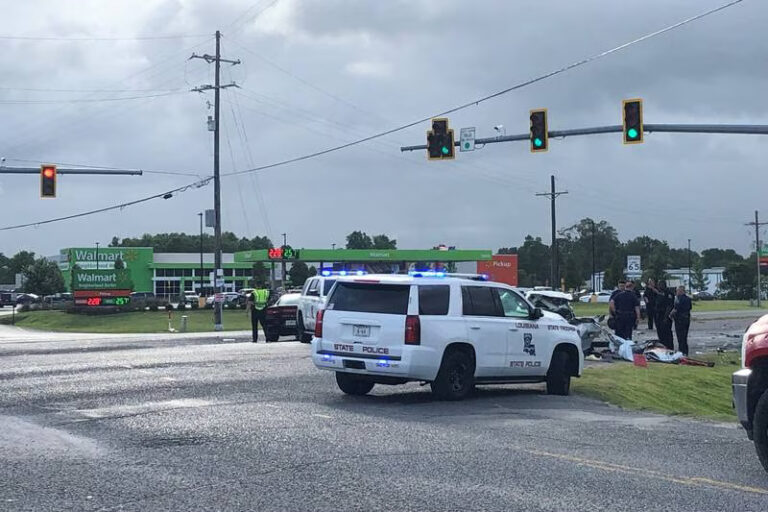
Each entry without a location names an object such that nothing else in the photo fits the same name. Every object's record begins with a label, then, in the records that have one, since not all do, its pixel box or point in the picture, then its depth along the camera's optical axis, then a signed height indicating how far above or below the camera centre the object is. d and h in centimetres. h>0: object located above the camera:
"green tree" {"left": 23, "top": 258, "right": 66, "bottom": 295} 10600 +53
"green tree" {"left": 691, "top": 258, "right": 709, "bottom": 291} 12044 -13
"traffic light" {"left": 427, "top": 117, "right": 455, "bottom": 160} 2781 +396
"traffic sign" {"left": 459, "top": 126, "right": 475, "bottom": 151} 2834 +412
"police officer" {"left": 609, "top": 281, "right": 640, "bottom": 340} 2227 -74
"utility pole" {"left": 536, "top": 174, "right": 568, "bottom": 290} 5928 +301
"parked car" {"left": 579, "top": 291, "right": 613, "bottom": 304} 8675 -181
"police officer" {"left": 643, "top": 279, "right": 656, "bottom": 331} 2497 -51
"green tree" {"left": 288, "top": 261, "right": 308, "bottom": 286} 9124 +83
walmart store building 11200 +178
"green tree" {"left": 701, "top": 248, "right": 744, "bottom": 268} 18925 +424
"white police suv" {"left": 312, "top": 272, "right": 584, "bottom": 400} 1336 -78
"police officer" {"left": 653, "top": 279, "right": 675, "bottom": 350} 2414 -104
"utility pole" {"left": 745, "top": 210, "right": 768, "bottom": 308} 8608 +395
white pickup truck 2589 -58
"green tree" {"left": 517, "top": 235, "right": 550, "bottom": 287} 12282 +244
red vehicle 801 -90
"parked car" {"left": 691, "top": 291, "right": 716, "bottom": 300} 11408 -232
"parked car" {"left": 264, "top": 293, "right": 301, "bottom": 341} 2867 -113
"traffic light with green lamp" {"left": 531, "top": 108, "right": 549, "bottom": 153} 2650 +403
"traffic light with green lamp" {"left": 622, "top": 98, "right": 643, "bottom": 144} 2436 +393
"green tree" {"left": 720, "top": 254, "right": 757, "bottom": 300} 11444 -40
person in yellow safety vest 2788 -72
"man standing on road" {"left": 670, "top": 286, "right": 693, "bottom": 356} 2289 -89
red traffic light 3288 +339
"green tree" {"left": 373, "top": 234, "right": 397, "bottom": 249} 15425 +607
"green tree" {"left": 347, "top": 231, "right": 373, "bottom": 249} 15209 +617
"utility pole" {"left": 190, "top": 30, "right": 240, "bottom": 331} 4531 +571
